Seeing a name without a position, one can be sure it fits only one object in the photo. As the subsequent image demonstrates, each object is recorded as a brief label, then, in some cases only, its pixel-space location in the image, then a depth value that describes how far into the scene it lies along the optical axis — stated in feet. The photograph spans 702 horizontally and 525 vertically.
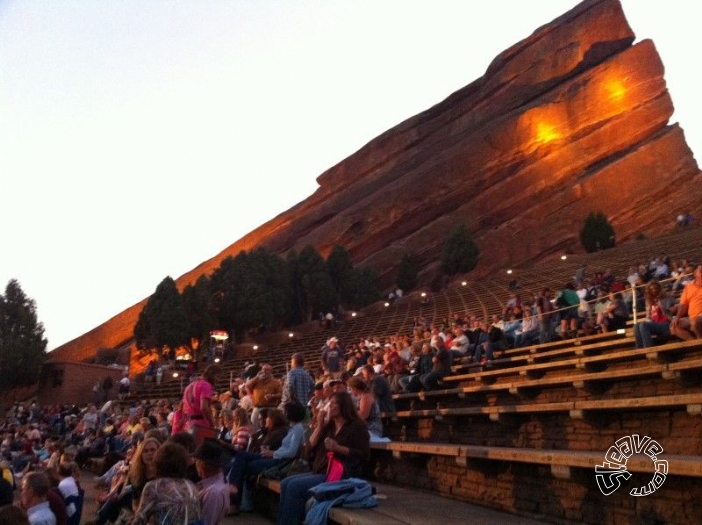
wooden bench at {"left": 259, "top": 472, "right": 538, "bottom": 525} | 17.30
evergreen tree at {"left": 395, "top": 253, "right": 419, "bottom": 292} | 165.58
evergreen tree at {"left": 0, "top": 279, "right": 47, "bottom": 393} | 117.55
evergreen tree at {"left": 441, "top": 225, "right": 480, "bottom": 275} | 159.12
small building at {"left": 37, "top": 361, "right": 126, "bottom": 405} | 114.01
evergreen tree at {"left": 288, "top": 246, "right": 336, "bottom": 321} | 144.56
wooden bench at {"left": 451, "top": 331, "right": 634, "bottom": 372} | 32.14
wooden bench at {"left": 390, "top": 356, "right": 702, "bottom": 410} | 20.47
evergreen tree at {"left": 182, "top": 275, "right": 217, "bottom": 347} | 128.88
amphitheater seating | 16.84
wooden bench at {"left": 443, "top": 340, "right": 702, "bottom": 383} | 23.31
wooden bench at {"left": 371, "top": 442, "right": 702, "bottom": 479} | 14.03
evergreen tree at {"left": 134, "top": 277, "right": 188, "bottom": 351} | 126.93
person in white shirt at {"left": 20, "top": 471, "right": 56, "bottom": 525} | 17.95
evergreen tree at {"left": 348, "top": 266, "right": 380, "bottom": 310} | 151.02
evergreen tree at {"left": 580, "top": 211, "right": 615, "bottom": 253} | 147.13
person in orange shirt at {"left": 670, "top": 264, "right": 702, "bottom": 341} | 23.82
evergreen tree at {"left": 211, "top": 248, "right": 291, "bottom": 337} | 132.16
